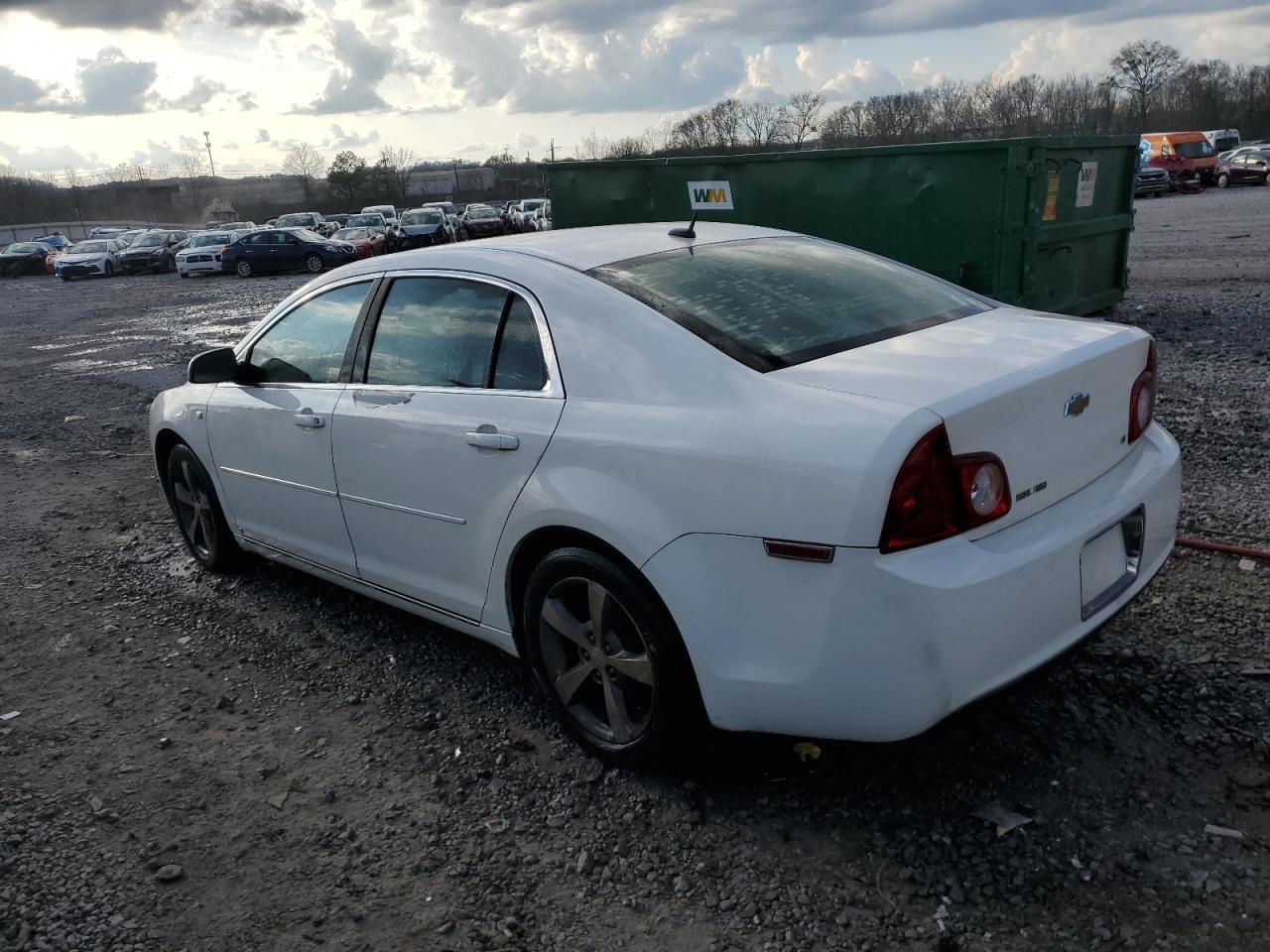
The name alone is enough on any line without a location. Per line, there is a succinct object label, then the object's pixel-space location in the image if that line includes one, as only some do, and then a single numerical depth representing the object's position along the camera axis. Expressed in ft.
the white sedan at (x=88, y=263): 119.34
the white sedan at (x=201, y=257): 106.73
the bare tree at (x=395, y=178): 268.62
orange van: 126.11
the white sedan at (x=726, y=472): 8.09
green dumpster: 29.22
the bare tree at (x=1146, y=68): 299.38
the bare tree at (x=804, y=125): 323.78
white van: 145.18
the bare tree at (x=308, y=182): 304.30
